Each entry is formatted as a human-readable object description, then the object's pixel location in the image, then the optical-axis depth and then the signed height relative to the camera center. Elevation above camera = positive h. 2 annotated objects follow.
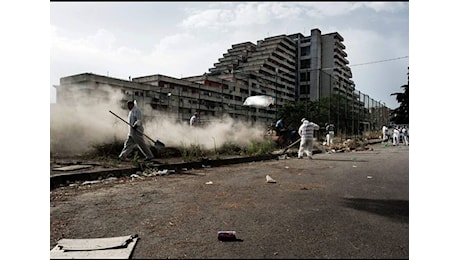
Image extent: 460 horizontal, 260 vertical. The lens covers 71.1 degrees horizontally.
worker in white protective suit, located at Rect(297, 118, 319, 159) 5.35 -0.16
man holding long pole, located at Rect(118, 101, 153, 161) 4.46 -0.13
